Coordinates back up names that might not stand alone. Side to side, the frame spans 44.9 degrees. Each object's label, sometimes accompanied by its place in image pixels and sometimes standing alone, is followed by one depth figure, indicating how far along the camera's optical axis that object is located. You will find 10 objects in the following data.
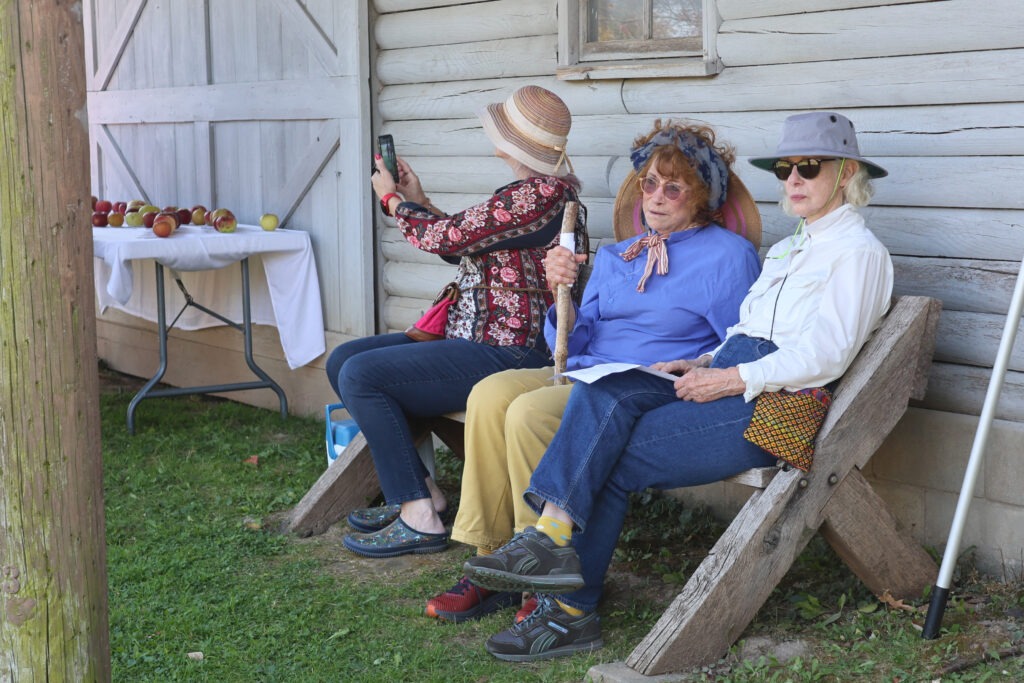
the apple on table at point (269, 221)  5.95
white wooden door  5.64
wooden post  2.31
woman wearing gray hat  3.19
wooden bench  3.08
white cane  3.07
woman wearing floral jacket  3.99
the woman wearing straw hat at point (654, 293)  3.65
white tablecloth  5.55
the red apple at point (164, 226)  5.76
